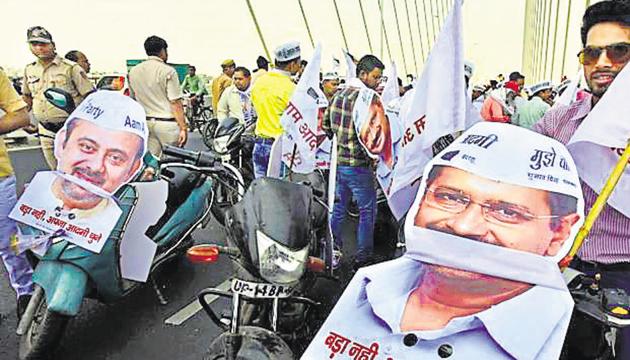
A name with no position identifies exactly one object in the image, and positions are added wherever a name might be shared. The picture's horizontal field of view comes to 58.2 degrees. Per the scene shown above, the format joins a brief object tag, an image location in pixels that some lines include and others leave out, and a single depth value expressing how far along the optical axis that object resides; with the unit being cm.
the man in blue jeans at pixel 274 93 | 531
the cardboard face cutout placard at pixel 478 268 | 129
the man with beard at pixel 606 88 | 205
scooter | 279
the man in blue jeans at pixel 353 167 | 460
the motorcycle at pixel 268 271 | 217
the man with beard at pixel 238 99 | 832
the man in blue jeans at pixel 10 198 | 342
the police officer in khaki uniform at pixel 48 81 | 509
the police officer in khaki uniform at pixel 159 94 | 596
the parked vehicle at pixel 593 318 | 150
